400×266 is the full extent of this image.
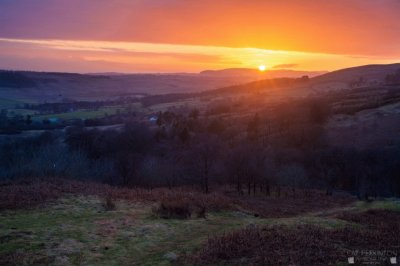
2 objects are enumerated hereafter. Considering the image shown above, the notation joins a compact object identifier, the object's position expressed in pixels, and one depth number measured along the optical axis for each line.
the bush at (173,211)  24.58
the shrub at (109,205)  26.19
